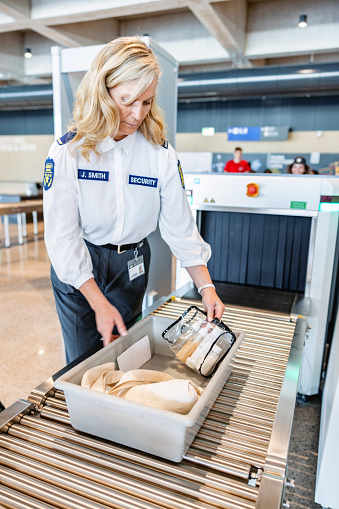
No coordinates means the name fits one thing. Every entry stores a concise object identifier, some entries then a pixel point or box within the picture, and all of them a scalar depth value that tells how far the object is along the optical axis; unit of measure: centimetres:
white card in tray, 99
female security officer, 100
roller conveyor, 65
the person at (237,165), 742
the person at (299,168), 585
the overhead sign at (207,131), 903
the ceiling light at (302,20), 583
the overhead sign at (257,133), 824
